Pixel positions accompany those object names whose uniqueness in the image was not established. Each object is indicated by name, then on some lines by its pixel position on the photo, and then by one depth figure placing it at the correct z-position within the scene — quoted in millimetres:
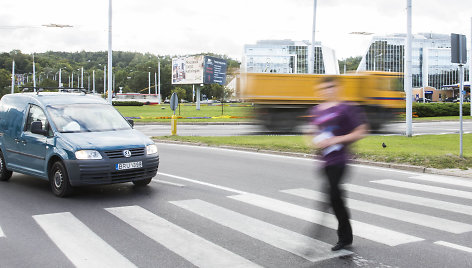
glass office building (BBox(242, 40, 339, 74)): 100000
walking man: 4898
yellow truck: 18703
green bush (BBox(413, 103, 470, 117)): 40844
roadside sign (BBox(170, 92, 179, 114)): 23297
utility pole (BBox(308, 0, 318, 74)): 28803
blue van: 7616
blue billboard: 71312
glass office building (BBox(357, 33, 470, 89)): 105625
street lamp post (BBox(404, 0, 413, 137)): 19922
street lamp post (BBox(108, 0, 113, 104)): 30406
